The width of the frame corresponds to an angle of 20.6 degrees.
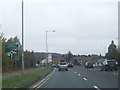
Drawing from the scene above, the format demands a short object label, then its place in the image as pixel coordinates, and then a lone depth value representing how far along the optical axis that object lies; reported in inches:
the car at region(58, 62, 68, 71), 2465.4
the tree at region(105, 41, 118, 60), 3665.8
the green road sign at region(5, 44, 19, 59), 1421.8
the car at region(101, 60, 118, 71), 2100.0
